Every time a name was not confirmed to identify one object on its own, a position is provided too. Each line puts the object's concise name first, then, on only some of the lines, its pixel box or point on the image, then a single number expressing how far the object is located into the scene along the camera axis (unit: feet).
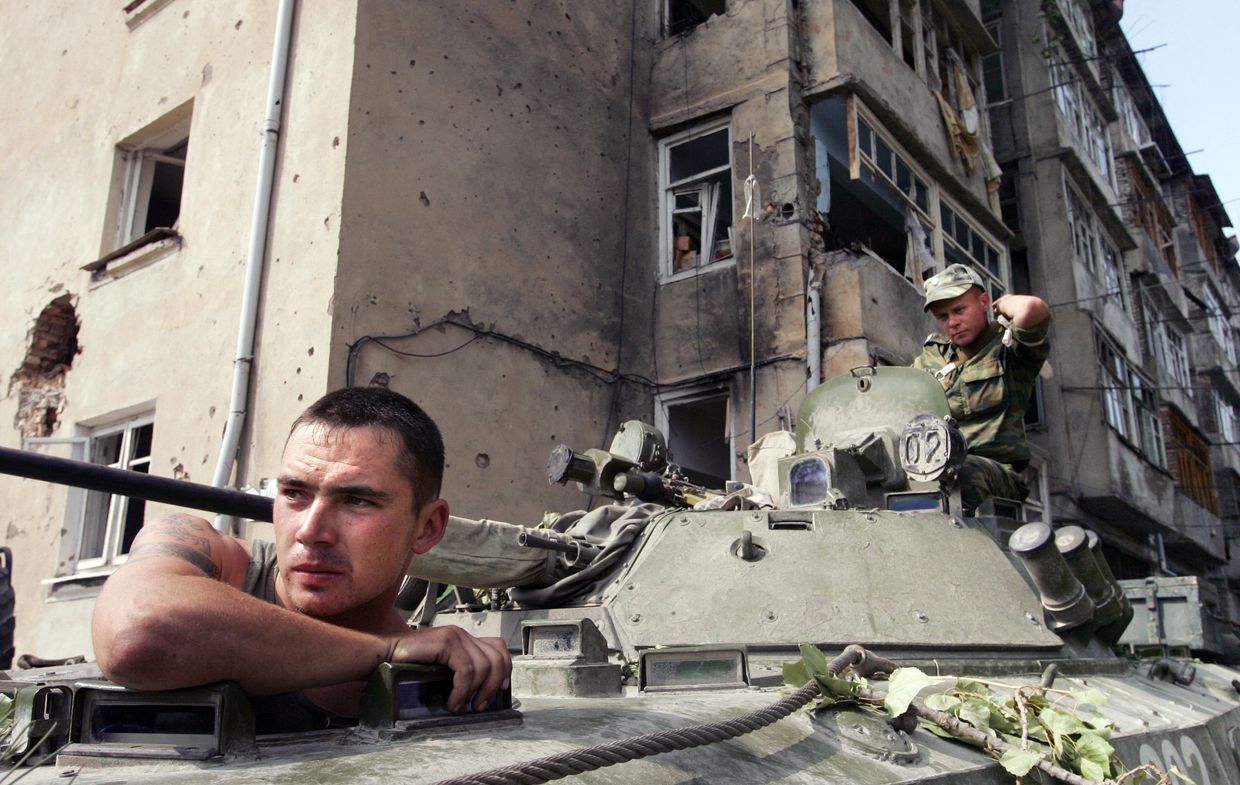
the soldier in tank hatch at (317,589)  5.30
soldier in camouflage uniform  14.84
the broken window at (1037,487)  44.88
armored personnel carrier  5.47
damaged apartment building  26.35
